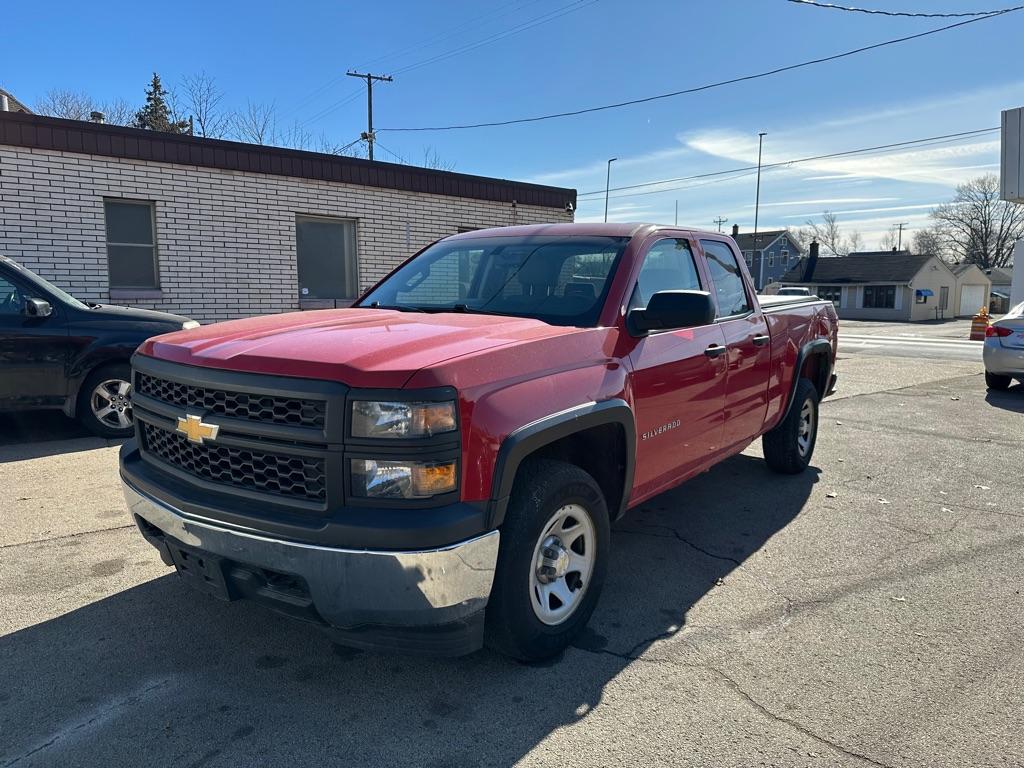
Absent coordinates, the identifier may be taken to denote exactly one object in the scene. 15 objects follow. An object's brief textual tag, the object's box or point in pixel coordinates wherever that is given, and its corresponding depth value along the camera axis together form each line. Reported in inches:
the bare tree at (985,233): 3132.4
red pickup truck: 98.9
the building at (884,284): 2030.0
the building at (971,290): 2271.2
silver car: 429.7
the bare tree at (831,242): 3944.4
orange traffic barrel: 1015.4
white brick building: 359.9
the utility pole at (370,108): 1407.5
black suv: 261.0
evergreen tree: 1677.3
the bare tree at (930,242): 3420.3
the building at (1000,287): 2559.1
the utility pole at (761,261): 2762.1
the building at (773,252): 2819.9
